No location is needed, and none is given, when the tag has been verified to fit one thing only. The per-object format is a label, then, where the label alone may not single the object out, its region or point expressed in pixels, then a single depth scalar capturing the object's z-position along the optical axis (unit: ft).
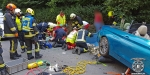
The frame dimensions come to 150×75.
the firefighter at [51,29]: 34.71
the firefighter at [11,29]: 22.11
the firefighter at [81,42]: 25.68
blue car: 13.48
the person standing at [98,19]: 33.28
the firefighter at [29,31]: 22.36
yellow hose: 18.95
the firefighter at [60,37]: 29.07
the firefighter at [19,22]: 23.38
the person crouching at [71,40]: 27.55
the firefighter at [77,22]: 31.09
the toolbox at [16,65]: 18.67
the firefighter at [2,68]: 17.86
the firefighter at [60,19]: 36.88
